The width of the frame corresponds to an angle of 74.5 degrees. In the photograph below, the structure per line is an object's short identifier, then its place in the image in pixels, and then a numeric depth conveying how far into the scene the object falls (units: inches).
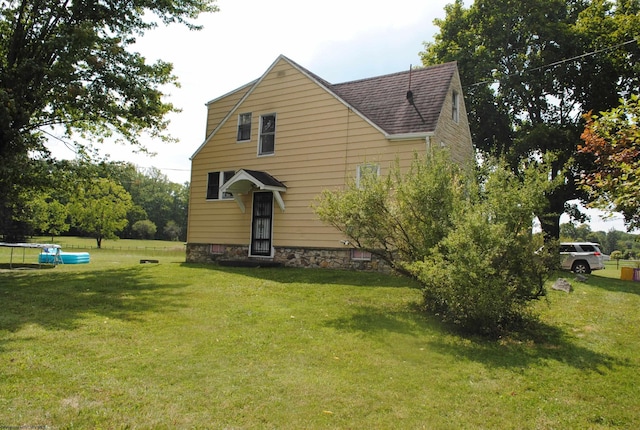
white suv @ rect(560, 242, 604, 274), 793.6
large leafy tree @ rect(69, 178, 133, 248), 1956.2
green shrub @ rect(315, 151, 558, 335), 237.5
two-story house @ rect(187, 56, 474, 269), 530.0
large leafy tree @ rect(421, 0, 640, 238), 770.2
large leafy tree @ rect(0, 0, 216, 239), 467.8
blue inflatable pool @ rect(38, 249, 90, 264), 708.7
